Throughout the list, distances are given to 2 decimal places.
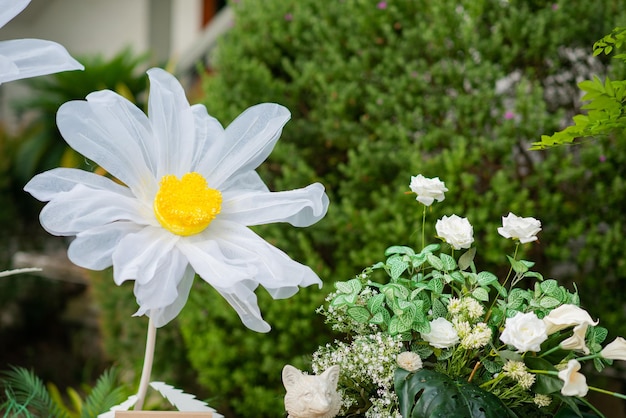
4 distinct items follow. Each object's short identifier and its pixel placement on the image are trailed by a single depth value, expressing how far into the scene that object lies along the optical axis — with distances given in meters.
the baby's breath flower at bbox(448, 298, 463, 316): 1.35
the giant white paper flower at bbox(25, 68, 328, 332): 1.23
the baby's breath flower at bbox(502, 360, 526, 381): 1.27
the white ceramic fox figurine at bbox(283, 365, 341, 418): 1.28
